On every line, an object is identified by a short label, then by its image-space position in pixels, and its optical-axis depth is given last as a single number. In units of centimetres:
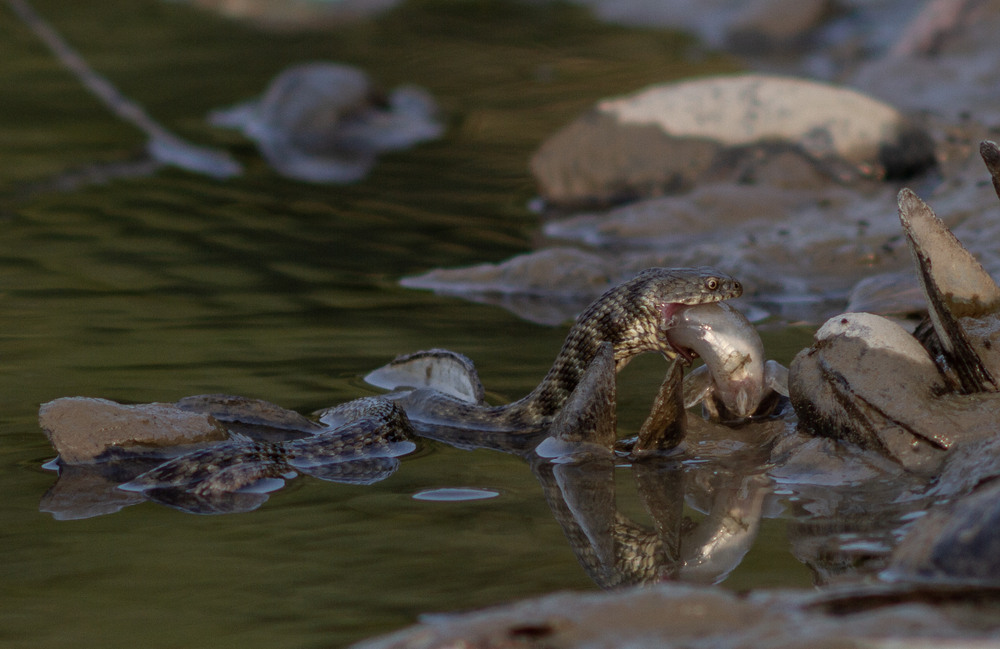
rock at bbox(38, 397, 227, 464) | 786
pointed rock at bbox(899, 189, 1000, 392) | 714
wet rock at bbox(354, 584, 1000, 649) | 441
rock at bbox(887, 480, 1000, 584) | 495
